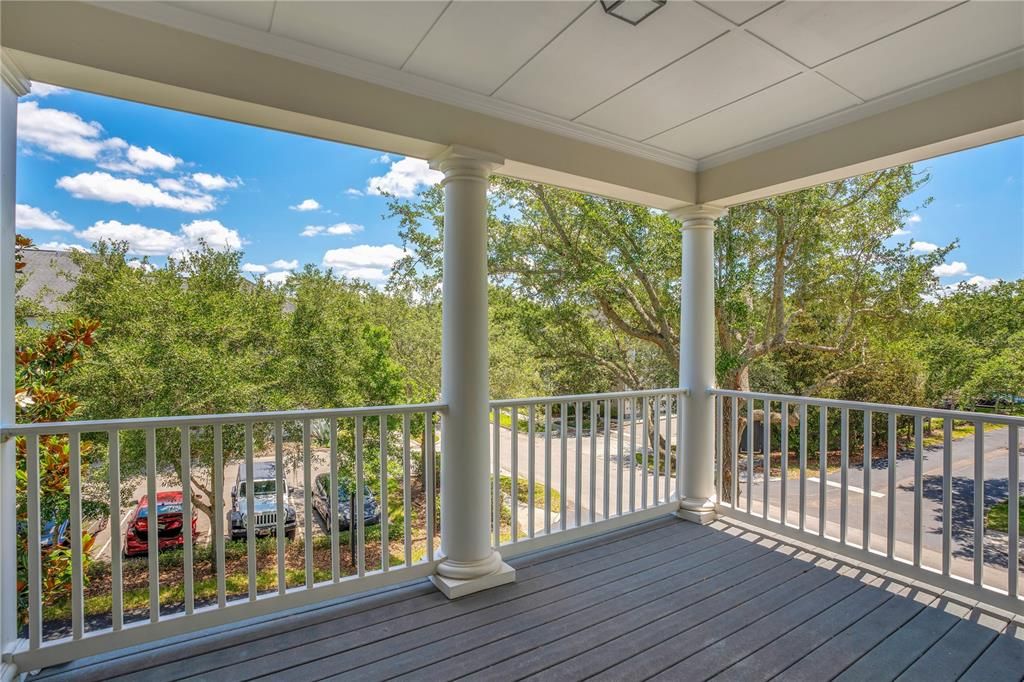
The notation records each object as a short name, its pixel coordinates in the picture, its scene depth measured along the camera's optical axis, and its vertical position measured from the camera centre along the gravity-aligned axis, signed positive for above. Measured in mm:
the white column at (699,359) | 3523 -122
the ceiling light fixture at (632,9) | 1731 +1207
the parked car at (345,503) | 8684 -3039
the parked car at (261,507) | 7043 -2501
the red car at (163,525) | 6701 -2627
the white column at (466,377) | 2492 -184
